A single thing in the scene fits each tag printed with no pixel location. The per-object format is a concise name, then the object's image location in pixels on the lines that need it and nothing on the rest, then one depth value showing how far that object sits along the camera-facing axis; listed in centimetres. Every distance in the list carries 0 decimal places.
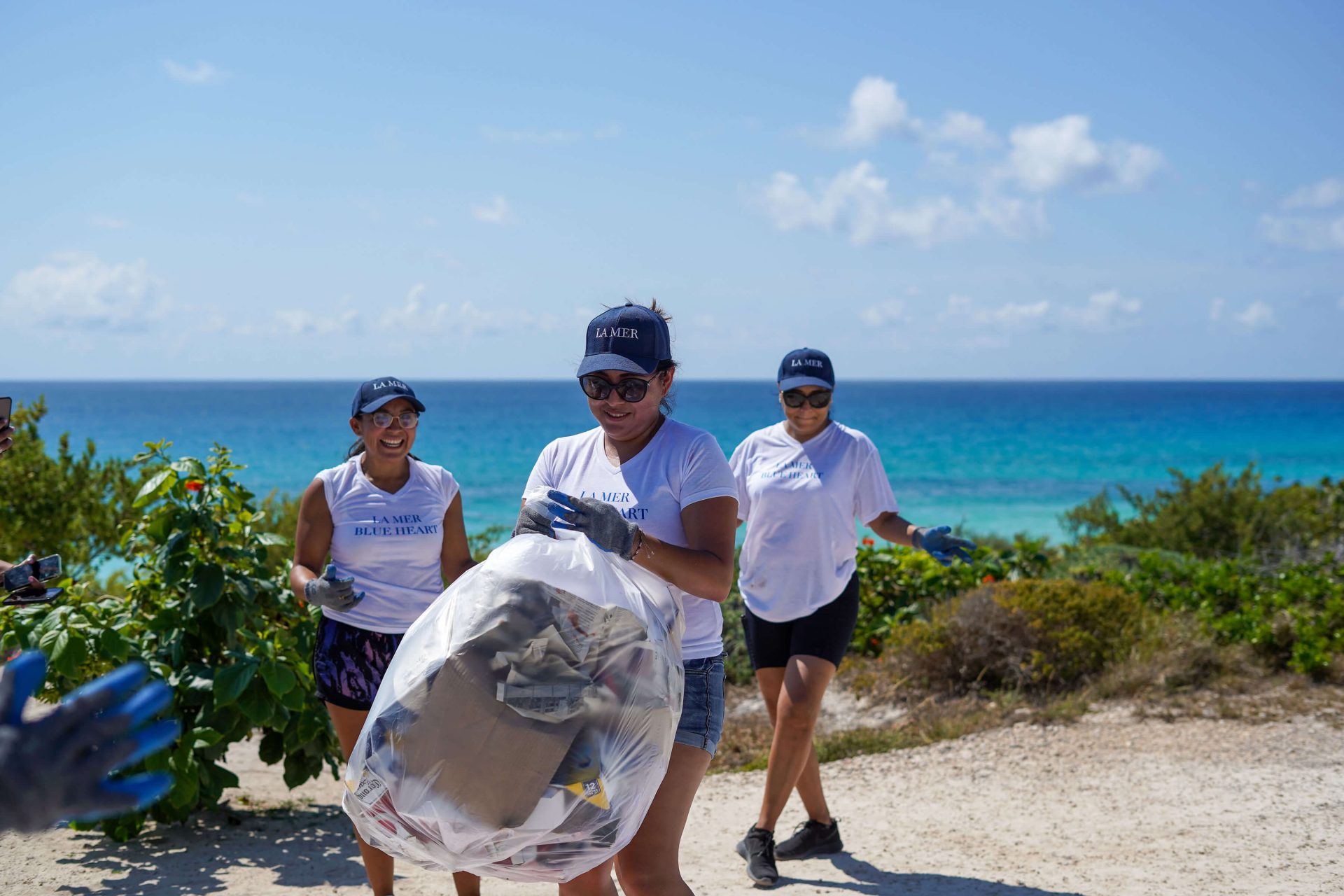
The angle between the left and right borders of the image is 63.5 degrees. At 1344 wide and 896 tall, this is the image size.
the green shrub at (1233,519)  1059
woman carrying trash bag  272
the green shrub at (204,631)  436
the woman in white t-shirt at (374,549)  368
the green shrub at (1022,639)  698
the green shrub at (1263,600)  685
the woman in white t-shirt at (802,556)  436
